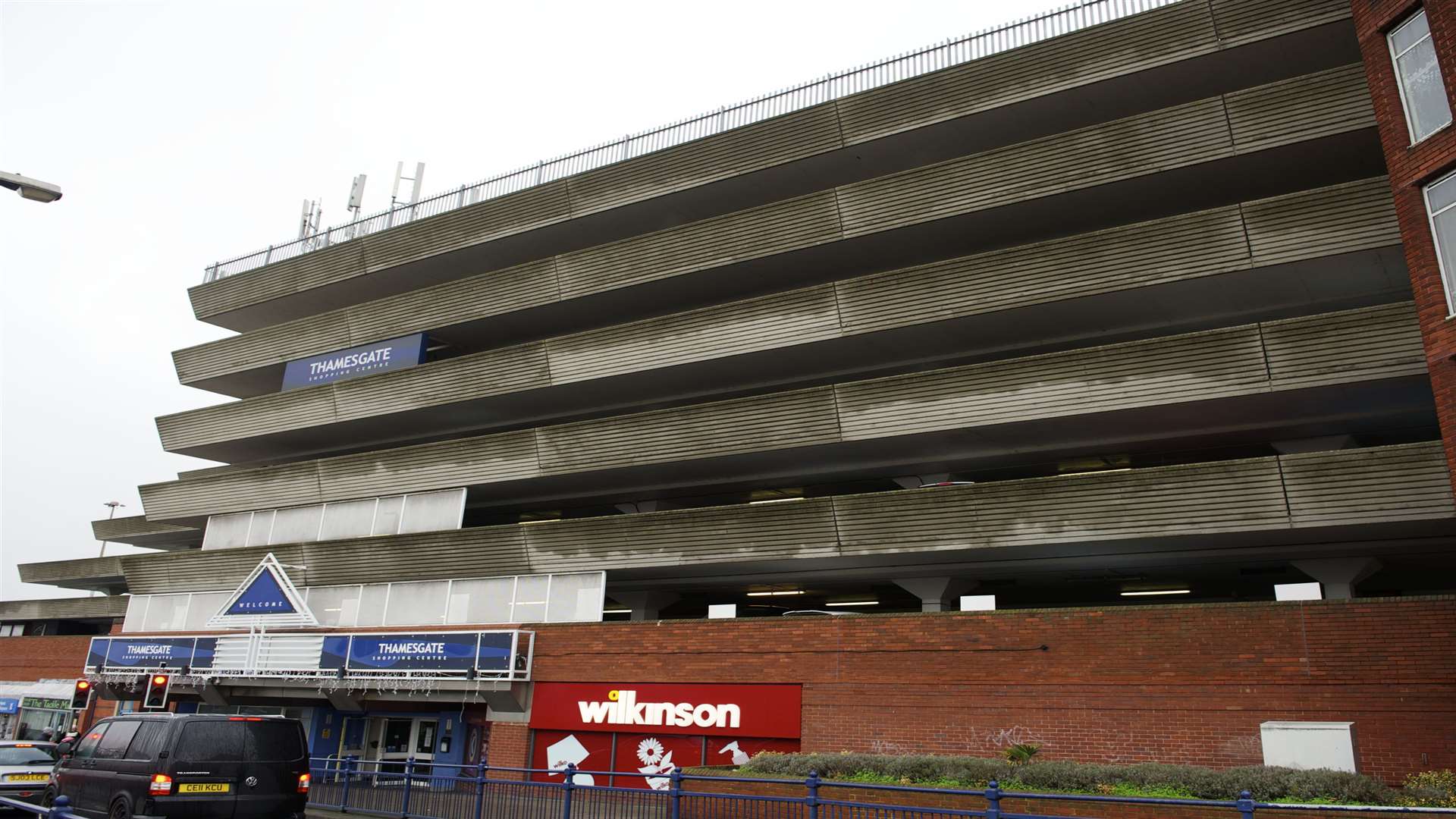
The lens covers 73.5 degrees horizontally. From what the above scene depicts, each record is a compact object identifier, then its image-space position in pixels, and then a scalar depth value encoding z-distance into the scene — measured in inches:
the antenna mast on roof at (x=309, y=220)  1573.6
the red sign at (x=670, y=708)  852.6
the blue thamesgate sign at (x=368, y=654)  1011.9
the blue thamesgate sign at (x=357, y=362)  1291.8
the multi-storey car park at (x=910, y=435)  716.7
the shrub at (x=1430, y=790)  481.7
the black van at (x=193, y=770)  522.0
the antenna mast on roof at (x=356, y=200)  1569.9
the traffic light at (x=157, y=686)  861.2
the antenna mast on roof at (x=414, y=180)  1497.0
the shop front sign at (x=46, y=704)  1450.5
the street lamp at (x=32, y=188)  454.0
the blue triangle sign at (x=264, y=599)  1173.1
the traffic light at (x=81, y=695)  872.3
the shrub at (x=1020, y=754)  679.7
